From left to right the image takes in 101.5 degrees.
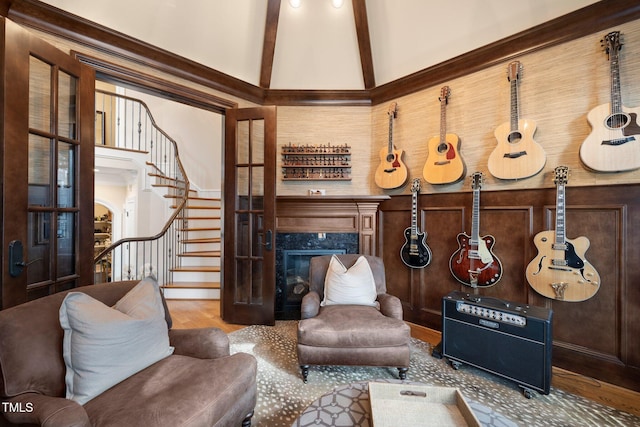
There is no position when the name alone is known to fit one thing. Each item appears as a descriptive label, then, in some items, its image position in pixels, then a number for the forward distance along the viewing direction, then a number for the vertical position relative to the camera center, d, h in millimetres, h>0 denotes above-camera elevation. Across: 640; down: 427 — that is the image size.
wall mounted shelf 3336 +667
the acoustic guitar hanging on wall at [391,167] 3041 +568
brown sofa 975 -780
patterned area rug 1604 -1244
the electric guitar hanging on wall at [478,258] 2406 -394
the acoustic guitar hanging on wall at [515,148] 2201 +590
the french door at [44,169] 1579 +291
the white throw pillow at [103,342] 1119 -606
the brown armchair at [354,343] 1894 -935
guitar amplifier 1779 -911
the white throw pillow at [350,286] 2326 -649
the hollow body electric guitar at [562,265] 1986 -382
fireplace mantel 3182 -51
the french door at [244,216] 3037 -35
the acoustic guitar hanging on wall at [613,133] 1833 +604
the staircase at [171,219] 4090 -114
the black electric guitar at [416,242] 2854 -300
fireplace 3221 -433
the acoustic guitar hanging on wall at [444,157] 2621 +596
